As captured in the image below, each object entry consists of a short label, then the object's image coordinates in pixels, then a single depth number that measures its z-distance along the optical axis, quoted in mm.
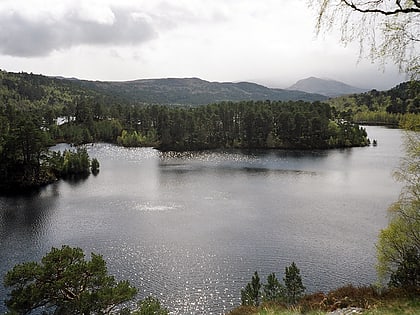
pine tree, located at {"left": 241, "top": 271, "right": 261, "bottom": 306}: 19977
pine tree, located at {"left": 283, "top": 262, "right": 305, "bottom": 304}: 19938
